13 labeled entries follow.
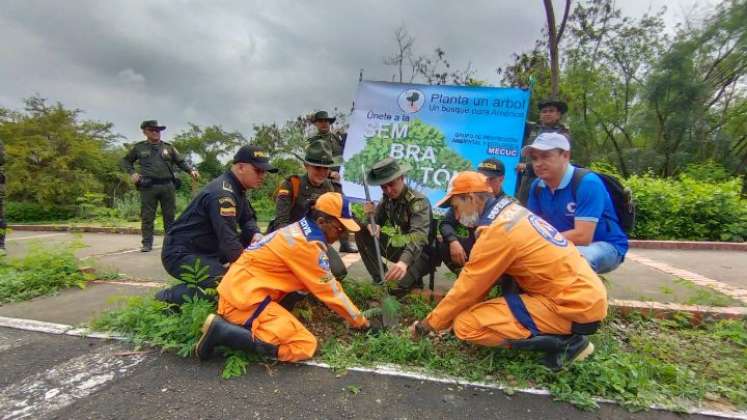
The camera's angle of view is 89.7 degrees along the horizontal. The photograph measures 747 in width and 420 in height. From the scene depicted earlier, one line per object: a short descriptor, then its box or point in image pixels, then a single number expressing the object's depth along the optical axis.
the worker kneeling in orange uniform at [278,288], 2.46
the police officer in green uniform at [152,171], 5.91
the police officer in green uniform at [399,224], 3.29
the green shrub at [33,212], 15.00
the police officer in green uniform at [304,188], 4.03
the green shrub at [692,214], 6.86
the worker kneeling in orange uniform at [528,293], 2.23
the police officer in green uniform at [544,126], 4.33
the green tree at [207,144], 24.67
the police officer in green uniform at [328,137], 5.46
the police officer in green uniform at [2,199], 5.53
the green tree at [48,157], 14.45
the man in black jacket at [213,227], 3.11
